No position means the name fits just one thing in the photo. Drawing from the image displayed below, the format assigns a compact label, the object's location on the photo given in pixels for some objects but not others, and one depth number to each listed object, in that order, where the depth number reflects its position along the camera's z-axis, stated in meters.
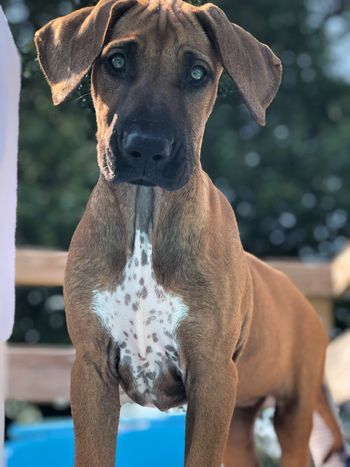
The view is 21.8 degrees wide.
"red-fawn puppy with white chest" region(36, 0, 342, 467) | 1.78
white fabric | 2.02
